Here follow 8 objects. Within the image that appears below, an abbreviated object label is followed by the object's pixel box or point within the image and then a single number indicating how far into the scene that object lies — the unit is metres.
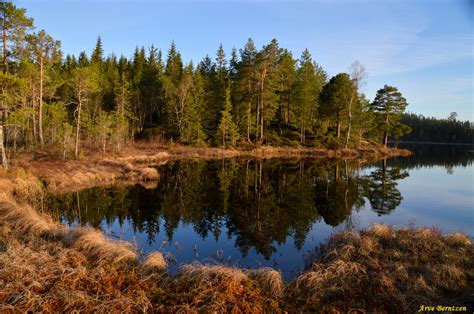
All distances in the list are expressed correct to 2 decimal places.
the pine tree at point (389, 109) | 63.47
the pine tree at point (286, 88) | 61.95
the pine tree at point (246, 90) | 55.59
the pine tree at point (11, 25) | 23.47
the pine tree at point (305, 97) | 57.81
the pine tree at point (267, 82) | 54.09
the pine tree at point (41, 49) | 32.62
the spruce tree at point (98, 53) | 76.79
